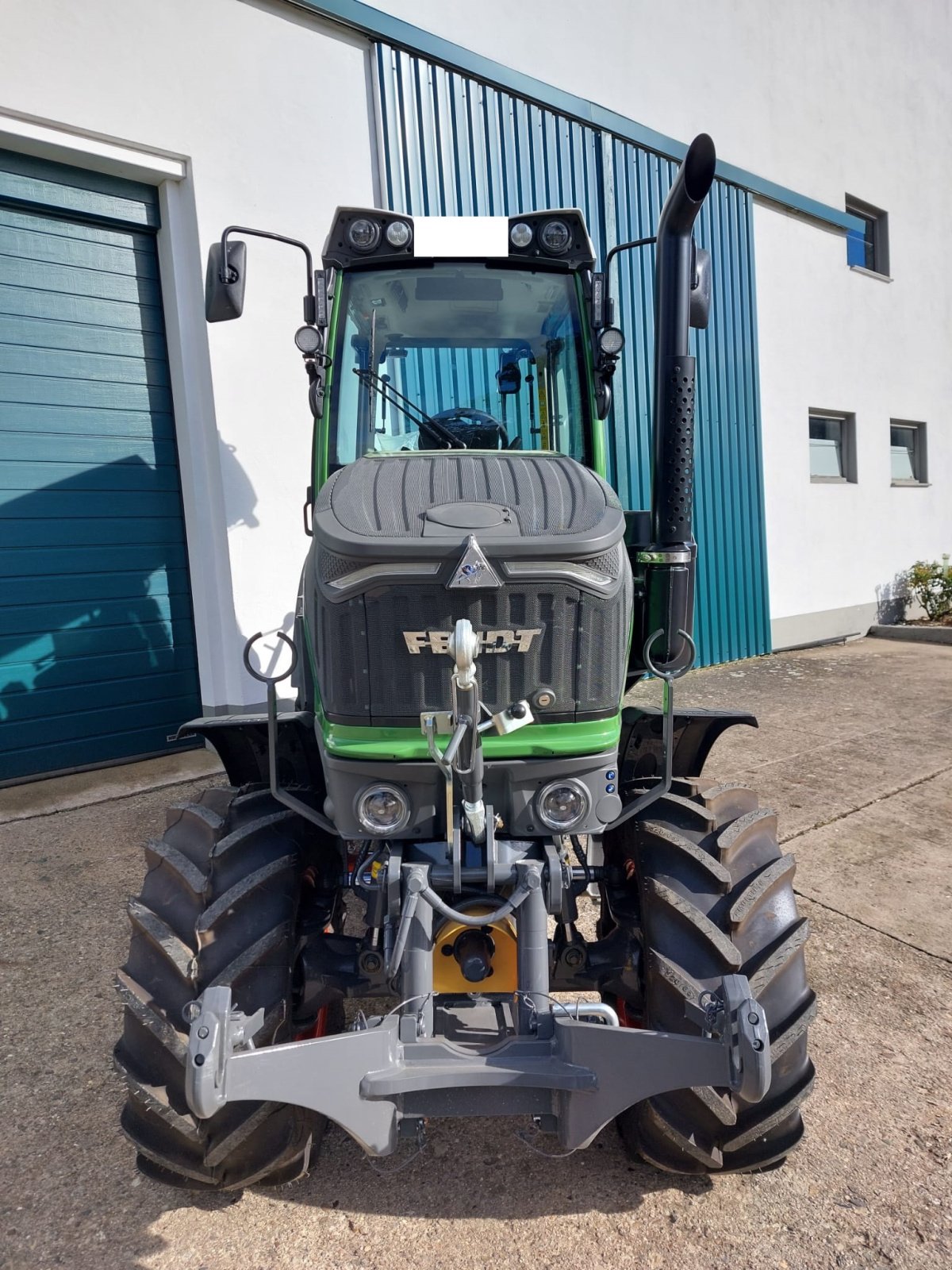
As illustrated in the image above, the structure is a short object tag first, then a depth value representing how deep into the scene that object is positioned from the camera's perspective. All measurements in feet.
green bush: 37.55
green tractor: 5.71
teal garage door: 17.69
